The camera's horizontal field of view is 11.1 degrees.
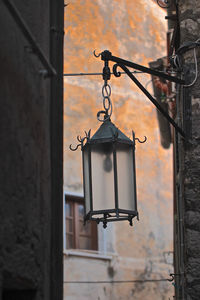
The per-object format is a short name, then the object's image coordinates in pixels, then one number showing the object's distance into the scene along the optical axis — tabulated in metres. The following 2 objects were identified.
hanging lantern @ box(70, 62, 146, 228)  8.35
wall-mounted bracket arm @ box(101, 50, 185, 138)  8.99
